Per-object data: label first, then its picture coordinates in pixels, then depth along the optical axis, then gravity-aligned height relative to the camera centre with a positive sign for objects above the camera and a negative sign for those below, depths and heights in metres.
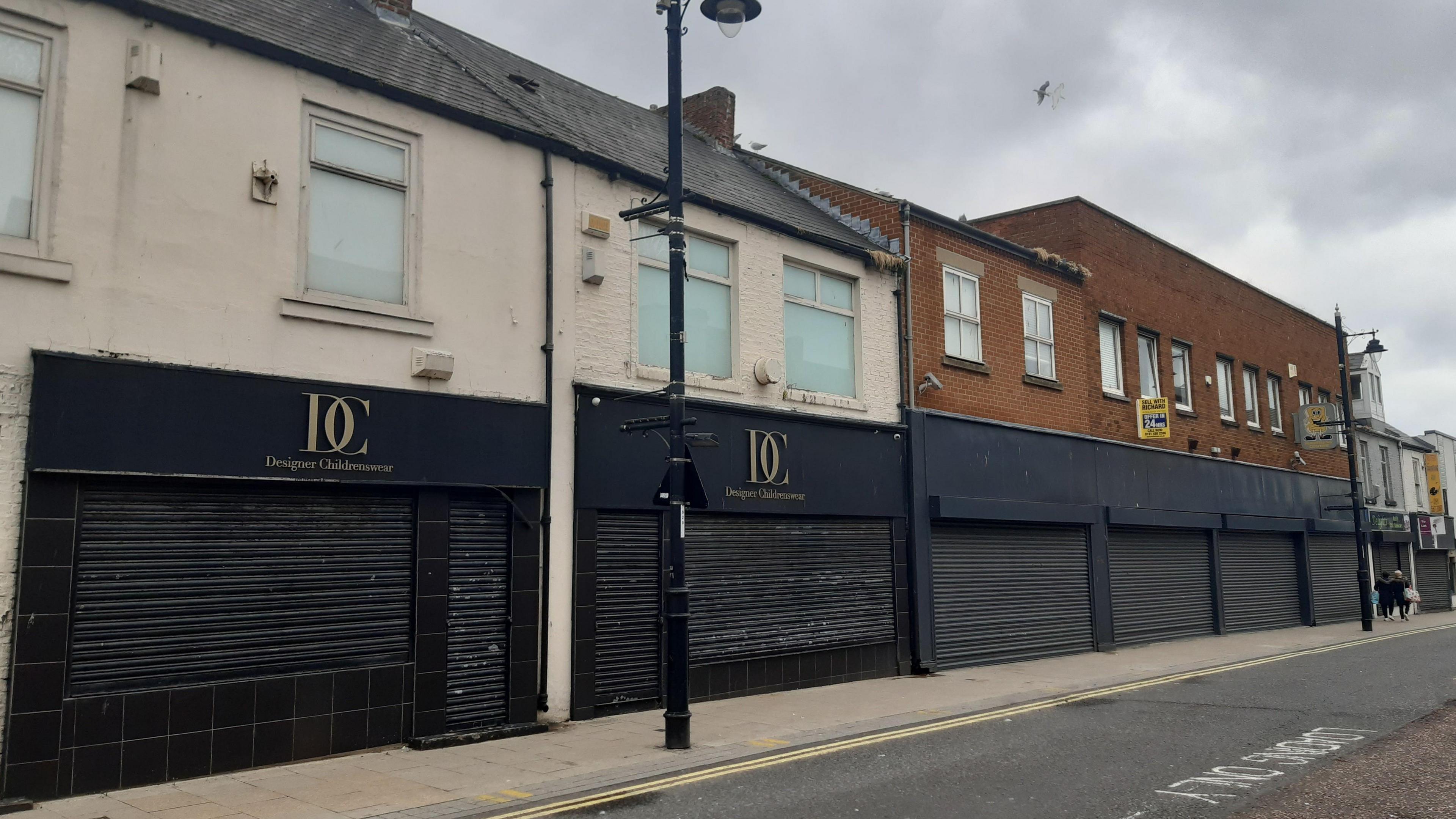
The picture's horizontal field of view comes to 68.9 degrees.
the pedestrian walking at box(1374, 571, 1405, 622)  31.86 -1.78
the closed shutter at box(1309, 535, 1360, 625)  29.36 -1.23
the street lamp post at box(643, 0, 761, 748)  10.04 +1.55
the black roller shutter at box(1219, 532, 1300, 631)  25.45 -1.14
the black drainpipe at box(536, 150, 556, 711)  11.52 +2.13
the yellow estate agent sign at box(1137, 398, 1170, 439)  22.56 +2.51
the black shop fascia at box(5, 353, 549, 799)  8.26 -0.23
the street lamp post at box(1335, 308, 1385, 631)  26.42 +0.93
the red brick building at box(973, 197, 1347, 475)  22.66 +4.83
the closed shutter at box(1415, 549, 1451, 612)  38.44 -1.70
